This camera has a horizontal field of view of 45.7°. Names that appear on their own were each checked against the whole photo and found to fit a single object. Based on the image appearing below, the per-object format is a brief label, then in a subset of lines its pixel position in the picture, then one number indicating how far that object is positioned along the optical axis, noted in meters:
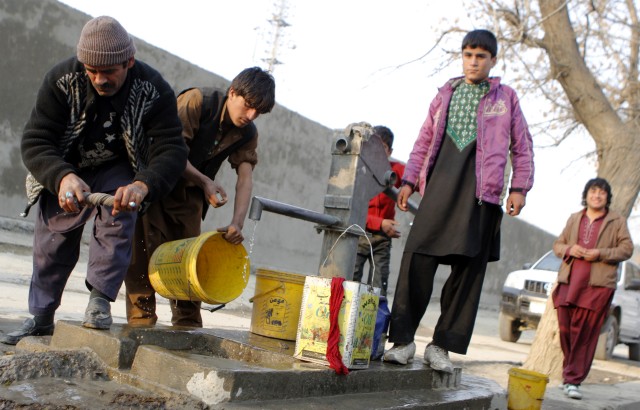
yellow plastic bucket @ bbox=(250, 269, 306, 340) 3.88
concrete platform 2.93
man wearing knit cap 3.30
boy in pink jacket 4.06
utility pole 45.56
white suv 10.89
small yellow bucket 4.50
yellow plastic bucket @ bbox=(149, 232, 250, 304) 3.69
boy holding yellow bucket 4.07
